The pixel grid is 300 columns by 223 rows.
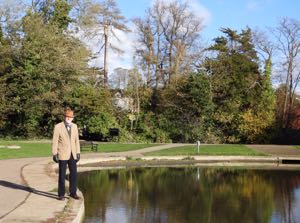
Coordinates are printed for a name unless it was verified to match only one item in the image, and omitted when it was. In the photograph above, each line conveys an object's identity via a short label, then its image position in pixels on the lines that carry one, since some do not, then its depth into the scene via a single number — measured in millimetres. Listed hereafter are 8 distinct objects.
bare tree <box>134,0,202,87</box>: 42625
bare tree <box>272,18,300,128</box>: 38322
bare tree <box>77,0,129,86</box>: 40969
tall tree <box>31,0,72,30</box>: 36062
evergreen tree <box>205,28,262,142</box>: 35156
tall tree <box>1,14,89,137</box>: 30859
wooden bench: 23734
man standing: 9438
